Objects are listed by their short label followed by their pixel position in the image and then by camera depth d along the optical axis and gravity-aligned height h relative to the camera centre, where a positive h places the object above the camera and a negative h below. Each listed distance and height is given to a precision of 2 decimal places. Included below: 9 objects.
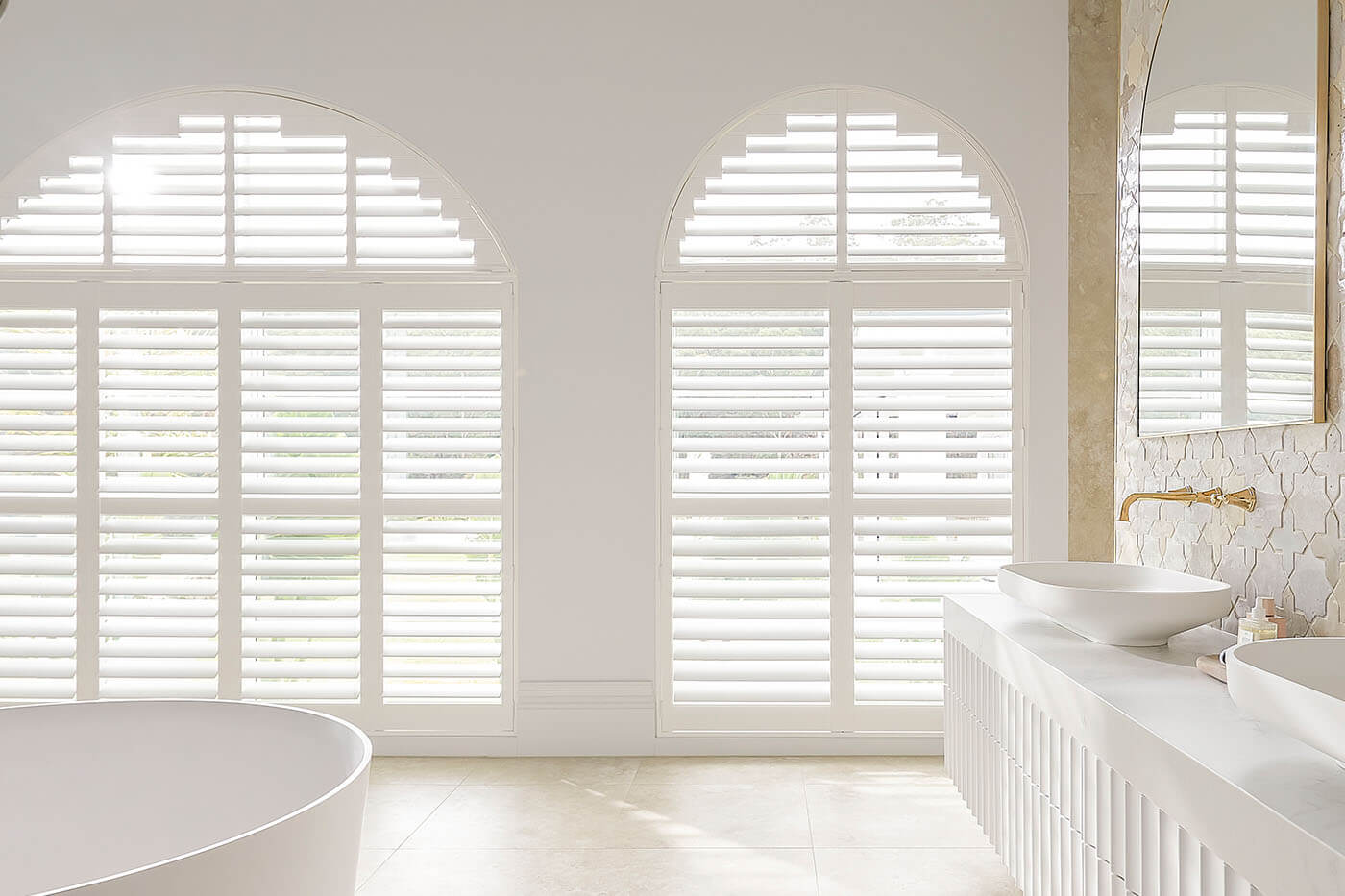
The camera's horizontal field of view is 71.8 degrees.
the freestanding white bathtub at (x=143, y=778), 1.26 -0.47
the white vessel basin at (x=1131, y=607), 1.73 -0.32
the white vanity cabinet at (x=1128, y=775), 1.06 -0.47
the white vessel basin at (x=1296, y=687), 0.98 -0.29
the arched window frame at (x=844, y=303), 3.19 +0.48
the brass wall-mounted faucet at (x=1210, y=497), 1.98 -0.12
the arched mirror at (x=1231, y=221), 1.83 +0.49
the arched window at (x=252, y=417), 3.24 +0.07
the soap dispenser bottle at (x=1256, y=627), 1.69 -0.34
